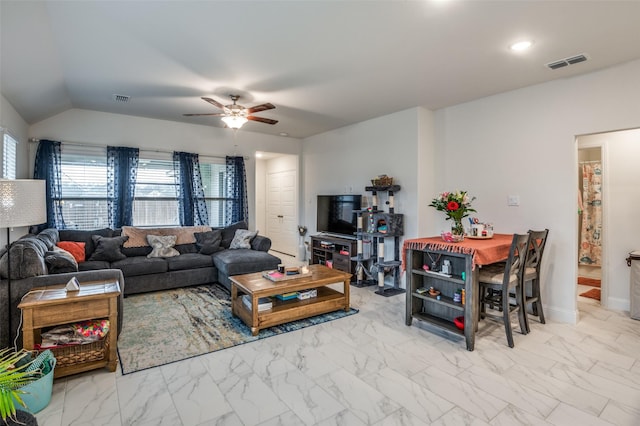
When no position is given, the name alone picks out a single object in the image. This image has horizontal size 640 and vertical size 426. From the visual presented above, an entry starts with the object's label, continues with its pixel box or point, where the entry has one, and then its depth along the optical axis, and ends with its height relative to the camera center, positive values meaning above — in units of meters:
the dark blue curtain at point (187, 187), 5.68 +0.39
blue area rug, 2.76 -1.19
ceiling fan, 3.97 +1.16
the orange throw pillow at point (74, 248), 4.20 -0.49
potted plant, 1.12 -0.67
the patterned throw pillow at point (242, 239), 5.31 -0.49
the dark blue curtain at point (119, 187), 5.16 +0.37
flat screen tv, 5.52 -0.09
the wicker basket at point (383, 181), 4.86 +0.41
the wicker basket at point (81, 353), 2.35 -1.05
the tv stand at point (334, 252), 5.23 -0.73
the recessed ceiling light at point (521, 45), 2.76 +1.39
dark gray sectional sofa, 3.14 -0.68
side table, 2.21 -0.71
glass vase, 3.19 -0.24
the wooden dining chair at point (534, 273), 3.17 -0.67
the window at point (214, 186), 6.00 +0.44
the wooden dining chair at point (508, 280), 2.89 -0.67
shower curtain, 4.85 -0.14
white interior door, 7.52 -0.05
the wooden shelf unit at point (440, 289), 2.86 -0.81
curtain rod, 4.62 +1.00
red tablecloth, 2.79 -0.36
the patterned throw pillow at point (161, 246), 4.78 -0.53
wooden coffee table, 3.17 -0.99
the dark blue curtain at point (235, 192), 6.19 +0.33
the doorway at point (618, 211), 3.94 -0.05
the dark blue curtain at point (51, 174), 4.62 +0.51
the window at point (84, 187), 4.91 +0.35
